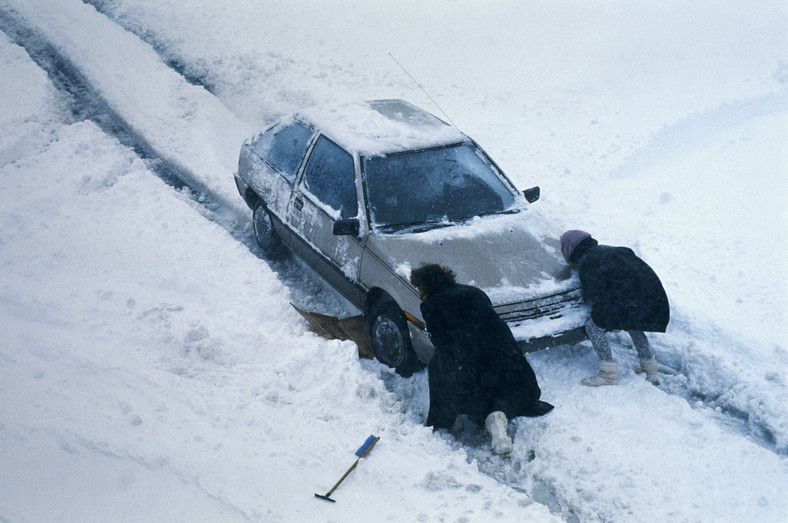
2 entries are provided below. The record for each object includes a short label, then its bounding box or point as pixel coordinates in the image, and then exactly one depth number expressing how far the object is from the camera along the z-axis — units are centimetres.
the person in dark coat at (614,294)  481
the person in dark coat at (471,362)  436
